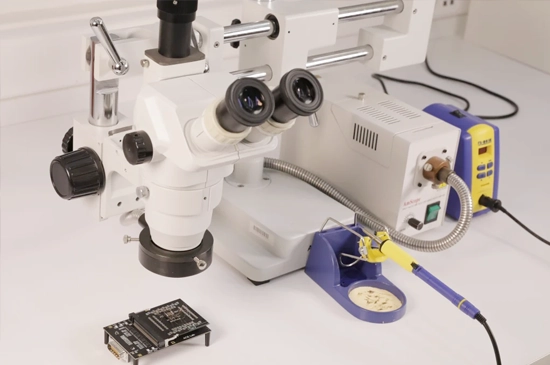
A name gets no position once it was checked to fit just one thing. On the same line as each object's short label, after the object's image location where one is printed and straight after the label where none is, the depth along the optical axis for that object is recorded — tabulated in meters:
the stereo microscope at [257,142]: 1.12
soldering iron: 1.30
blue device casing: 1.54
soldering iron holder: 1.39
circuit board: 1.26
